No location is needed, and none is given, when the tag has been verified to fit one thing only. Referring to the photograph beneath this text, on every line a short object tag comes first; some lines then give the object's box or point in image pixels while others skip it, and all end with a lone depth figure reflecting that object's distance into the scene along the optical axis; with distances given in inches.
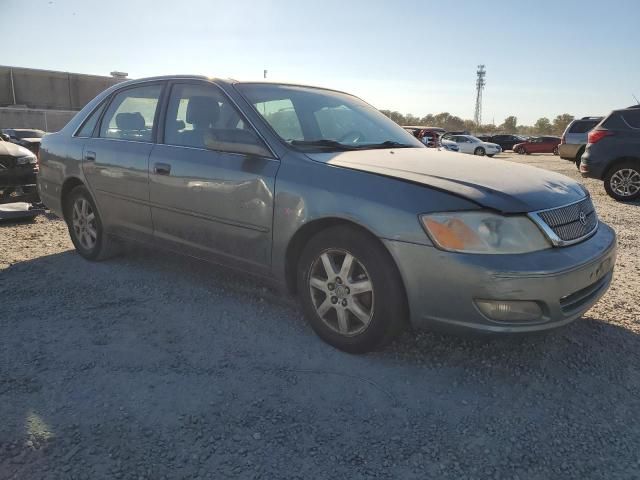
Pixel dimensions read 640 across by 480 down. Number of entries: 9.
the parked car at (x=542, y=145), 1291.8
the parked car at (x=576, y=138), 563.5
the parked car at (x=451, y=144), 994.2
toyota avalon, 98.9
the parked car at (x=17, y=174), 289.4
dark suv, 359.3
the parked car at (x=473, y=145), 1106.1
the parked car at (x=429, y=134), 1010.7
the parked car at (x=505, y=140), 1493.6
